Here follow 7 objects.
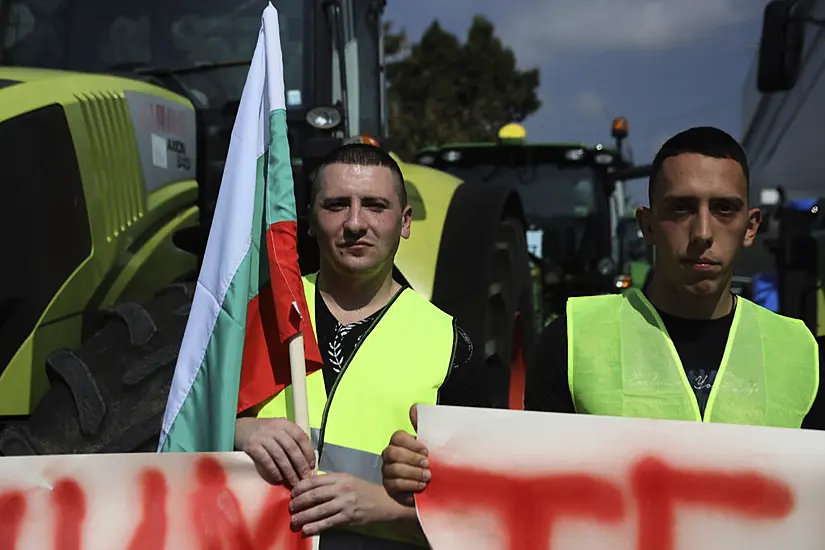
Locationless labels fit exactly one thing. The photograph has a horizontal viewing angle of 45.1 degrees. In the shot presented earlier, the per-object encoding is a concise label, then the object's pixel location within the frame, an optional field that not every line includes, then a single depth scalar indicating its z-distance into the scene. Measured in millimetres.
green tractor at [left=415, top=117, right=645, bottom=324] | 9250
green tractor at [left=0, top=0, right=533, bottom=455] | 2930
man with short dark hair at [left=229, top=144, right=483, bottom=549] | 2023
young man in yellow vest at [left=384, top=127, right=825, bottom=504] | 2033
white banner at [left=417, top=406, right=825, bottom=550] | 2035
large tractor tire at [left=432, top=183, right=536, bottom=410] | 4000
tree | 28109
